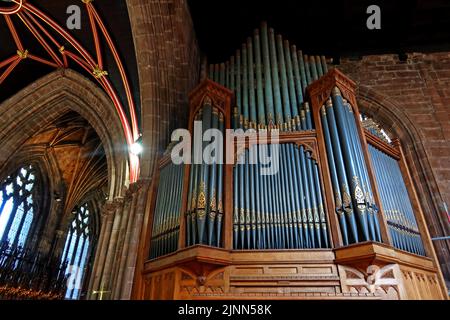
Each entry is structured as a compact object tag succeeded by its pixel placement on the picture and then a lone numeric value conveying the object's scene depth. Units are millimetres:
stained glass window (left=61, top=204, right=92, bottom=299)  18991
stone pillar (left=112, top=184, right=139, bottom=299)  5453
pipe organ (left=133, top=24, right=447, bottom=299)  4035
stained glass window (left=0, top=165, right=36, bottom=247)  14133
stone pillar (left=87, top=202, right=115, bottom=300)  6648
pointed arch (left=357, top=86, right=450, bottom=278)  6728
